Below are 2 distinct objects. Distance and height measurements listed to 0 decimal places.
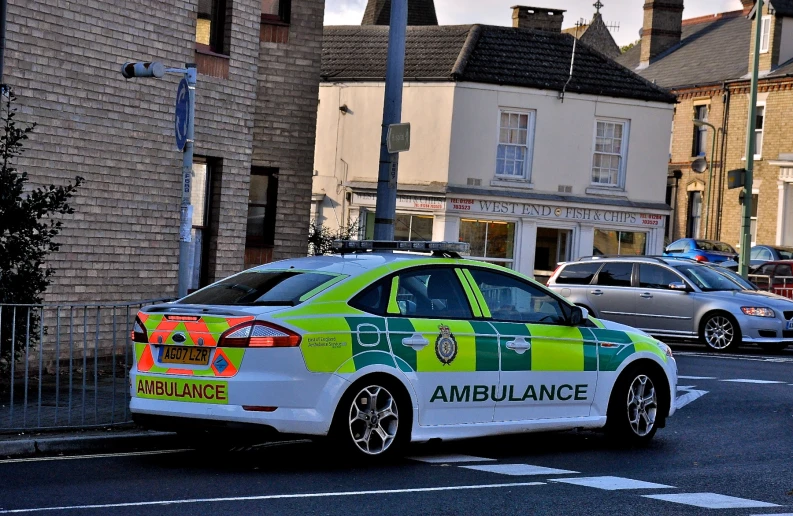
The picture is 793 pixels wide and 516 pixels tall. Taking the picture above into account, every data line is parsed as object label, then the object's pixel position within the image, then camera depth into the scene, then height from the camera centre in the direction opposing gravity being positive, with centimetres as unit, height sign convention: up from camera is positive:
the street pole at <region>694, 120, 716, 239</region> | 4917 +269
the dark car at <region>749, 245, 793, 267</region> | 4197 -63
